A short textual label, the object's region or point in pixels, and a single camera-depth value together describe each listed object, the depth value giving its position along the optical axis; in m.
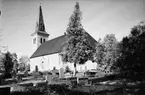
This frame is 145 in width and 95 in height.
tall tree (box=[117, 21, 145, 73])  9.06
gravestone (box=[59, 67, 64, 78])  17.49
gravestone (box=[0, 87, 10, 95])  4.64
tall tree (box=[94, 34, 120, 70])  21.64
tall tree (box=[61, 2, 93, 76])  20.35
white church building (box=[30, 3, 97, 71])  38.83
